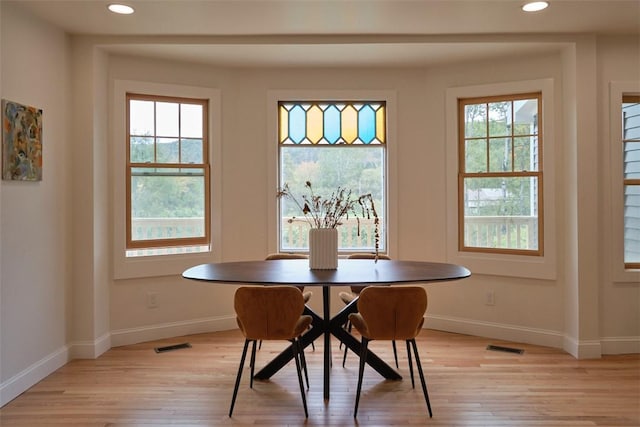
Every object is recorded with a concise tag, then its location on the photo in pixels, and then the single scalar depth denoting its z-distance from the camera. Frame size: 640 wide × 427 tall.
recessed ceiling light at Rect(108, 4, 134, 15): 3.70
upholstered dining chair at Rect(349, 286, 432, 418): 3.04
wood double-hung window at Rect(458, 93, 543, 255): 4.79
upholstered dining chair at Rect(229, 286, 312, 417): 3.05
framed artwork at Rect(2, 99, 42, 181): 3.40
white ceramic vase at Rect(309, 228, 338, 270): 3.66
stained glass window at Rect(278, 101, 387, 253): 5.34
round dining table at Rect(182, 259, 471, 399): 3.16
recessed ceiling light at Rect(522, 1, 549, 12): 3.67
